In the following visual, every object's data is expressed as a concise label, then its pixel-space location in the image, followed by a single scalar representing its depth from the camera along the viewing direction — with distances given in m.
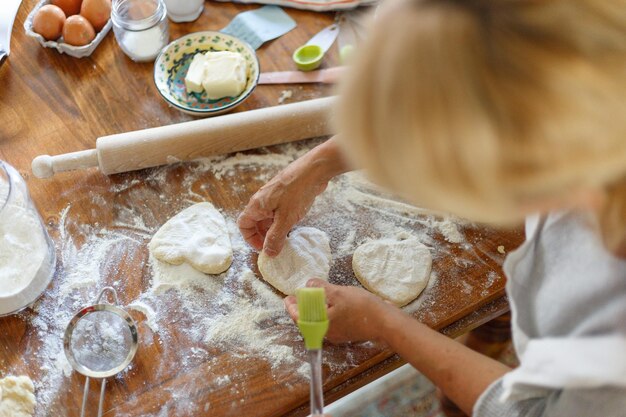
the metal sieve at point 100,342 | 1.04
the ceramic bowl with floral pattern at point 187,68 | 1.37
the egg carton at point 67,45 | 1.43
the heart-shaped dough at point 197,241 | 1.17
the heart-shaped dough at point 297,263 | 1.15
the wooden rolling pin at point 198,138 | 1.25
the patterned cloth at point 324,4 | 1.54
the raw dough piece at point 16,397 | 1.01
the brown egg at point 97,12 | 1.46
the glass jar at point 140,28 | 1.41
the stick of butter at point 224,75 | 1.36
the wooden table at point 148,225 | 1.04
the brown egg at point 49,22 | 1.44
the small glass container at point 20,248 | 1.09
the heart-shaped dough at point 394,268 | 1.14
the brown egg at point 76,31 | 1.42
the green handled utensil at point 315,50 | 1.44
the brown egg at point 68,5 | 1.49
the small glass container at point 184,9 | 1.49
